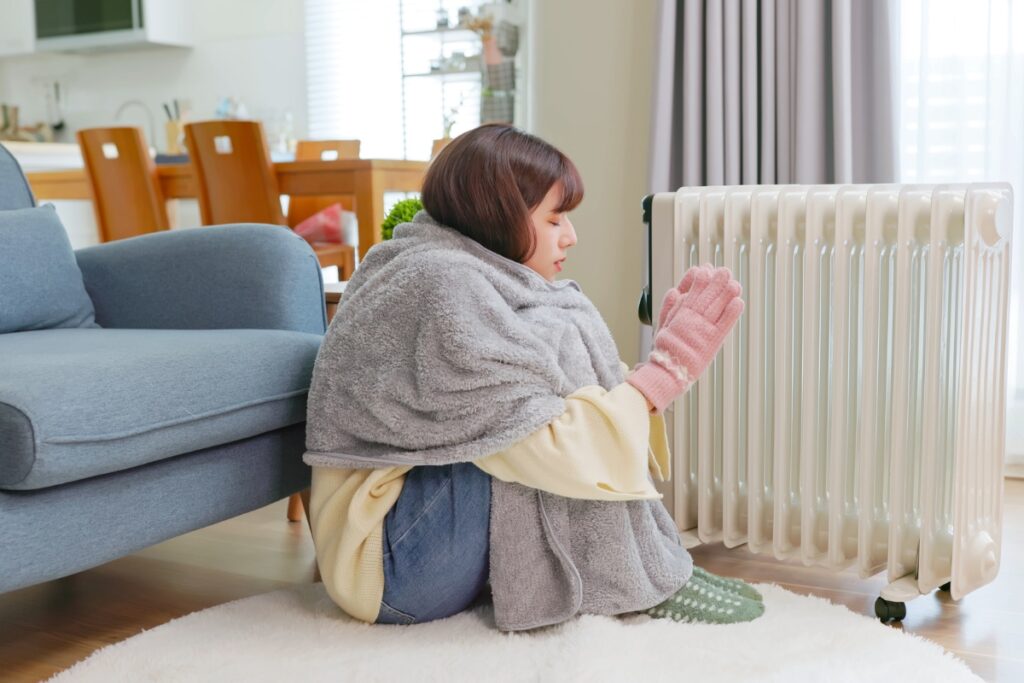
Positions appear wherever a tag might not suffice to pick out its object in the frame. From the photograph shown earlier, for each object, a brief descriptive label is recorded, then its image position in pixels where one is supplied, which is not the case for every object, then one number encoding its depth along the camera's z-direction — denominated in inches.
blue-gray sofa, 49.4
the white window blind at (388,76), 184.7
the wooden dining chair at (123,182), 135.2
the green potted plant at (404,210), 82.2
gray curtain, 97.8
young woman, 50.8
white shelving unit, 181.9
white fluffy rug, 50.6
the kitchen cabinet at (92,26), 198.7
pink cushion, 152.6
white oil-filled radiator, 58.7
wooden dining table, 118.5
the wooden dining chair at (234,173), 123.7
